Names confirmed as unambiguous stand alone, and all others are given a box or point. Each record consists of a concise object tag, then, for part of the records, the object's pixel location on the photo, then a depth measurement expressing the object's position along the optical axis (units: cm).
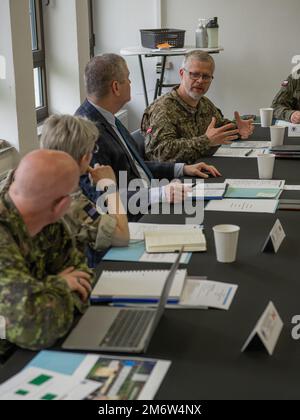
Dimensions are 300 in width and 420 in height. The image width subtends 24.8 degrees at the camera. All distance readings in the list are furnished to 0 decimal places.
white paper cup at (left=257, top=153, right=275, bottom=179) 306
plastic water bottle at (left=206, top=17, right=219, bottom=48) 581
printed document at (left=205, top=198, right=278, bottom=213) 264
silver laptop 154
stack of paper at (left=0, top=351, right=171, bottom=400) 134
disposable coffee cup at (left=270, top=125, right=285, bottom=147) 368
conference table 139
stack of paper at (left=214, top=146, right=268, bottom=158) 363
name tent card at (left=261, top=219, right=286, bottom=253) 216
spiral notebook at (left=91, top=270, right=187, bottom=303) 178
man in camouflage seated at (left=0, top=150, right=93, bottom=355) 151
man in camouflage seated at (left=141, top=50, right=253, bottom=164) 355
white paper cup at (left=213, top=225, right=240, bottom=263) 204
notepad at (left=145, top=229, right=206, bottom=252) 219
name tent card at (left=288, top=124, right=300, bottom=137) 420
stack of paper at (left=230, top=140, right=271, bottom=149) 383
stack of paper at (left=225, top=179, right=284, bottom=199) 283
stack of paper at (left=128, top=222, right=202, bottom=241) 237
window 518
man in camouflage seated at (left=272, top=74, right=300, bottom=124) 472
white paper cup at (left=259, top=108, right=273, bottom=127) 436
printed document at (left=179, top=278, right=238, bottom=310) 177
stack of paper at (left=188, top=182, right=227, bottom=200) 282
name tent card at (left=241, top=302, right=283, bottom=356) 149
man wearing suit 298
